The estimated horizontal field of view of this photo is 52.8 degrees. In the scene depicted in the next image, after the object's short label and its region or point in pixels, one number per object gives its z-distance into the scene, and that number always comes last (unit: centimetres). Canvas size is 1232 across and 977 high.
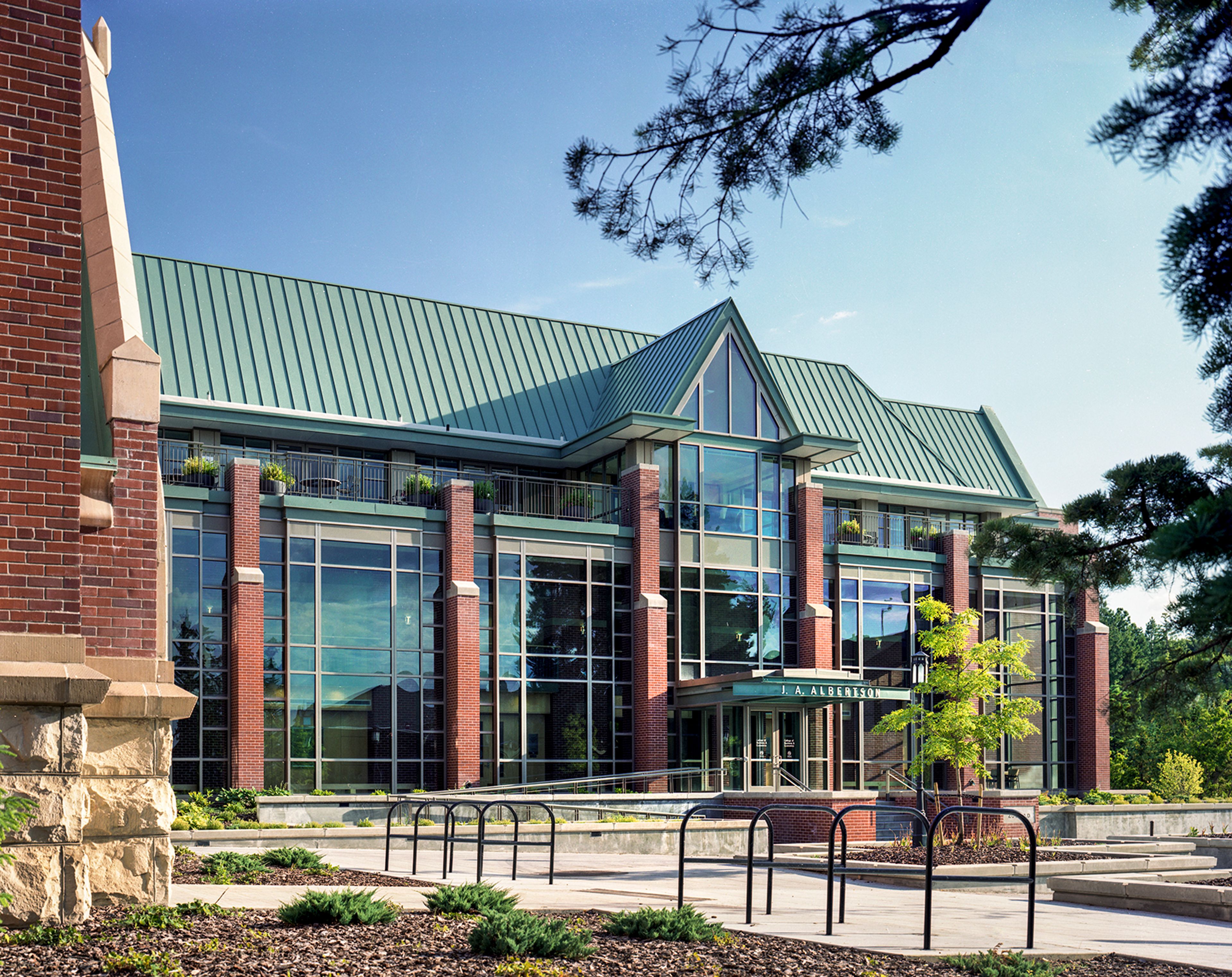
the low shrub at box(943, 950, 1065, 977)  819
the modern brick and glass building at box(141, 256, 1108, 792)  2842
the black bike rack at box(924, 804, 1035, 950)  949
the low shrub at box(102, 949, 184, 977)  674
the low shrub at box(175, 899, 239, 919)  855
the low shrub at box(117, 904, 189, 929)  795
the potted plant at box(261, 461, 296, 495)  2906
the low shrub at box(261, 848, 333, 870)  1380
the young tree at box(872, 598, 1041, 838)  2244
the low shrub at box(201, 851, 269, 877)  1248
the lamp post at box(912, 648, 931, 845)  2227
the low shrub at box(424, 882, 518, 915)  952
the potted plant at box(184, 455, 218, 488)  2847
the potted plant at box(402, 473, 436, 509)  3105
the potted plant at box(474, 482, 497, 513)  3191
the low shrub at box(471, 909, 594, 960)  784
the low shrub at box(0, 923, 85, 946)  735
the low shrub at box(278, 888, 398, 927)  858
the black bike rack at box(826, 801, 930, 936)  1007
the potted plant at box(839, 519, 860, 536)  3688
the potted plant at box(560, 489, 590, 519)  3353
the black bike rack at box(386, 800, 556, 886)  1334
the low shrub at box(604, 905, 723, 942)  896
